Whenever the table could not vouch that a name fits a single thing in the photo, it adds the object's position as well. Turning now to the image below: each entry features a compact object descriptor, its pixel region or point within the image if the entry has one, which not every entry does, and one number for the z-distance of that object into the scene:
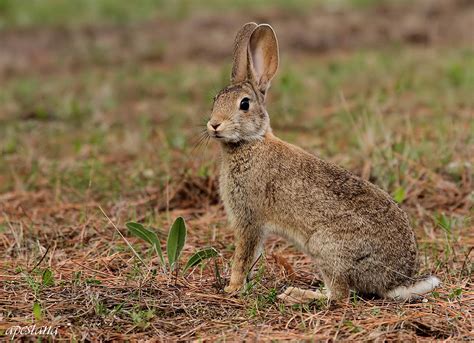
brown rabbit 8.13
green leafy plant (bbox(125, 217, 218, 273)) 8.73
